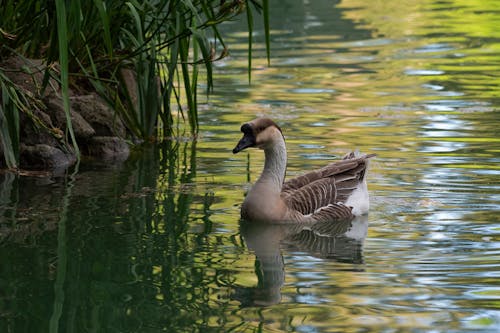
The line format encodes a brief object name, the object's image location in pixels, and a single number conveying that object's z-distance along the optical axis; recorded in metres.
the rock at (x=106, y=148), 11.20
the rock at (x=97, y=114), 11.28
